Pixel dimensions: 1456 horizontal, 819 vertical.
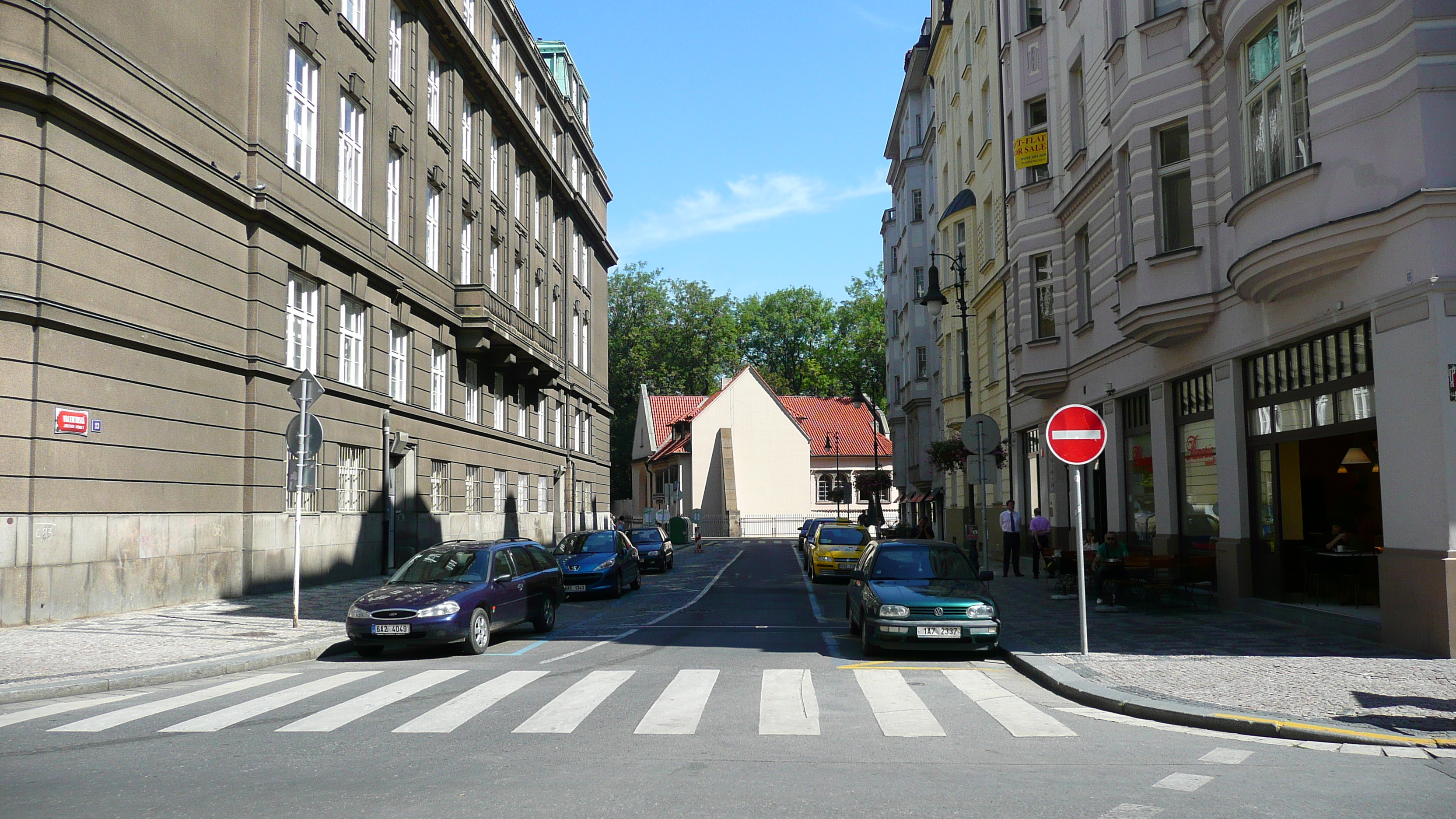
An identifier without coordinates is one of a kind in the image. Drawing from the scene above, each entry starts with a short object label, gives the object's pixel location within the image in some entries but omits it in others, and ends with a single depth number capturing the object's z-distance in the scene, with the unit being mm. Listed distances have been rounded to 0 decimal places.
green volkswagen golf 12336
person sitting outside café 16781
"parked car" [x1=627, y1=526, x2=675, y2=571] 33125
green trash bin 55125
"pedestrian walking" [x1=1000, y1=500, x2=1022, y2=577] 25375
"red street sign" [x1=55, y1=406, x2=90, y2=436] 15703
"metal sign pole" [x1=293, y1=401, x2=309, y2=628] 14844
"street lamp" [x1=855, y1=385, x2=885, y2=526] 58203
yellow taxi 27406
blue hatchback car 22734
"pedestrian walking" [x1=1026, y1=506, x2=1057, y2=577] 24172
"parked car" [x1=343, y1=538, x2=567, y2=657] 12953
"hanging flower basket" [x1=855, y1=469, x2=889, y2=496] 67312
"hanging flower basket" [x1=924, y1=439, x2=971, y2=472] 31156
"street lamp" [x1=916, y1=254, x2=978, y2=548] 24891
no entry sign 12273
